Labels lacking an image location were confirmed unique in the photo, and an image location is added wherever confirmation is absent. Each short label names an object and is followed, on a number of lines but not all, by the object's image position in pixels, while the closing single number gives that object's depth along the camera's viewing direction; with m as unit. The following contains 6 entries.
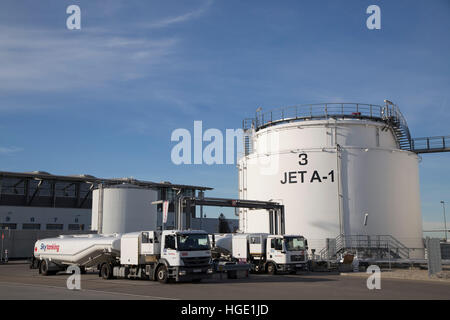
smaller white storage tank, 45.53
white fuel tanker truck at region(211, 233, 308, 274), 27.91
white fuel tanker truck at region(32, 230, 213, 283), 22.48
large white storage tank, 37.31
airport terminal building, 63.97
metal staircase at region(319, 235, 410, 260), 35.84
